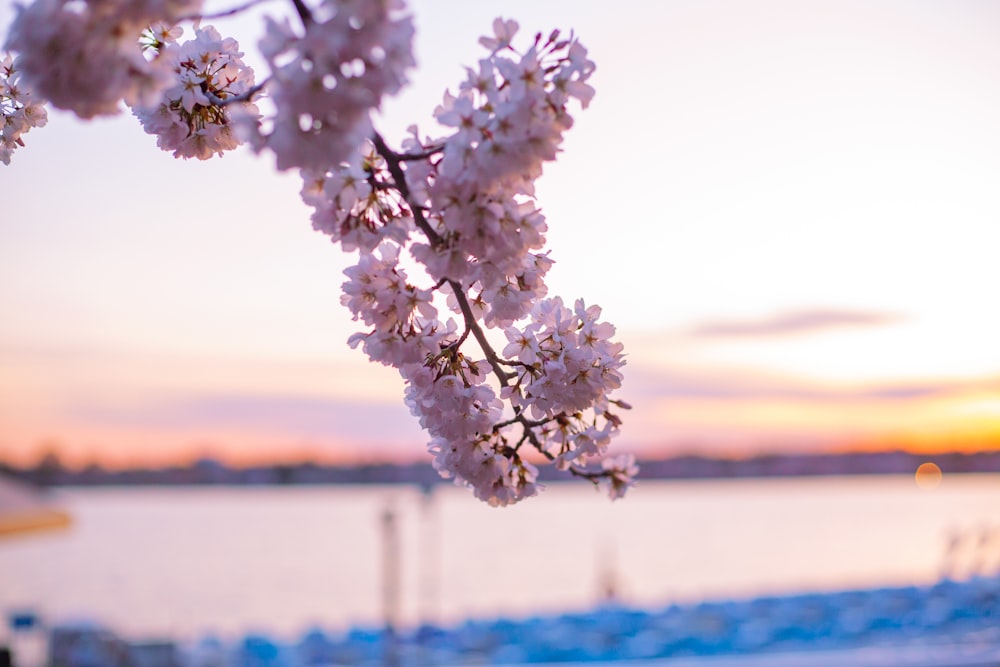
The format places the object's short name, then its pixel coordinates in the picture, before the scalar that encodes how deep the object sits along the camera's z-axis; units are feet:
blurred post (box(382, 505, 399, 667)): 25.38
